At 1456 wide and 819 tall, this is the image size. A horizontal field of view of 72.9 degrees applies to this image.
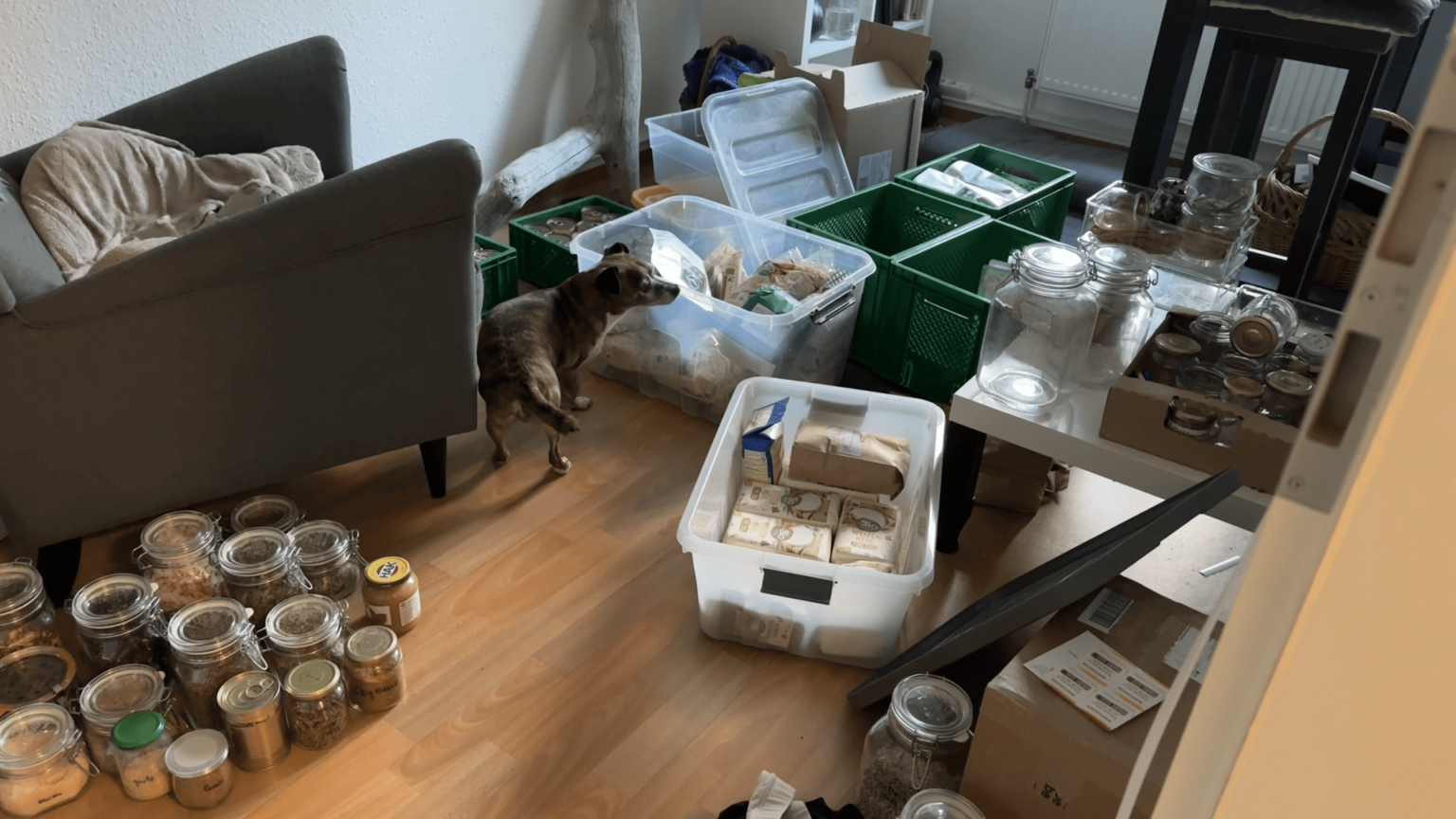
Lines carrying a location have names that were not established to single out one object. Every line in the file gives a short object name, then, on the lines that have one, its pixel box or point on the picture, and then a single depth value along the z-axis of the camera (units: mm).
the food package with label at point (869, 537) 1622
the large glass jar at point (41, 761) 1365
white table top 1512
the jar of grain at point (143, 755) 1378
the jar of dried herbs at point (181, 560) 1633
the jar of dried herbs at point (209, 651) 1458
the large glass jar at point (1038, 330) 1702
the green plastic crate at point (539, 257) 2701
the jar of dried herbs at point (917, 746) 1359
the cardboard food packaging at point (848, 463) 1713
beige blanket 1813
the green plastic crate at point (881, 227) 2461
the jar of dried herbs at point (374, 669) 1541
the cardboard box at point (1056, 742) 1233
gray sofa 1510
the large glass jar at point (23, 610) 1545
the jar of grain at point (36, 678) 1507
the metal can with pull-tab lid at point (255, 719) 1427
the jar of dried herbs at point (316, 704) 1473
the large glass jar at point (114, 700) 1414
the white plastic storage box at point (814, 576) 1579
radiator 3678
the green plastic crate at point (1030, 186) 2803
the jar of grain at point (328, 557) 1743
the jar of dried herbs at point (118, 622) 1511
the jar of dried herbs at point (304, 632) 1507
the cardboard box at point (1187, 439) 1475
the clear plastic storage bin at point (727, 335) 2205
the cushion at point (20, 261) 1467
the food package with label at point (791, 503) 1726
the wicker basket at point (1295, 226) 2768
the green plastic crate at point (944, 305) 2232
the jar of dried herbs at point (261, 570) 1632
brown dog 1990
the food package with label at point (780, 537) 1629
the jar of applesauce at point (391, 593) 1668
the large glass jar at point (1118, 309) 1787
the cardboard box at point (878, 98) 3025
